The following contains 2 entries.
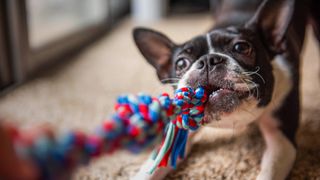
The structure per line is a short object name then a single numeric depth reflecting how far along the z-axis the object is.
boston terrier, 0.36
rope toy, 0.19
